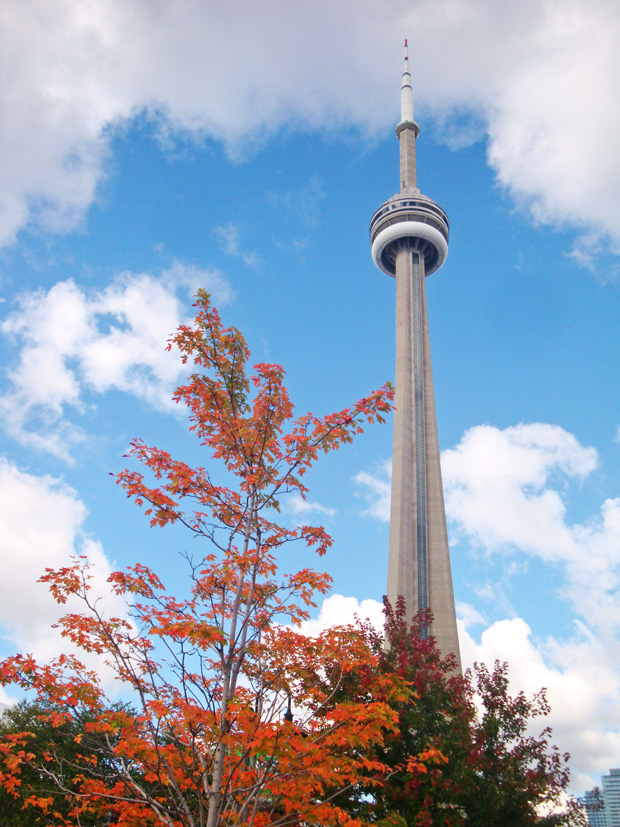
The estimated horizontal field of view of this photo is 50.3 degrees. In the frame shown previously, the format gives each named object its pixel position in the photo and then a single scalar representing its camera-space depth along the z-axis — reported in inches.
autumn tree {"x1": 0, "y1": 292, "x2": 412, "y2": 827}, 306.5
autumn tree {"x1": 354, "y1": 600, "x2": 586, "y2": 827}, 530.9
